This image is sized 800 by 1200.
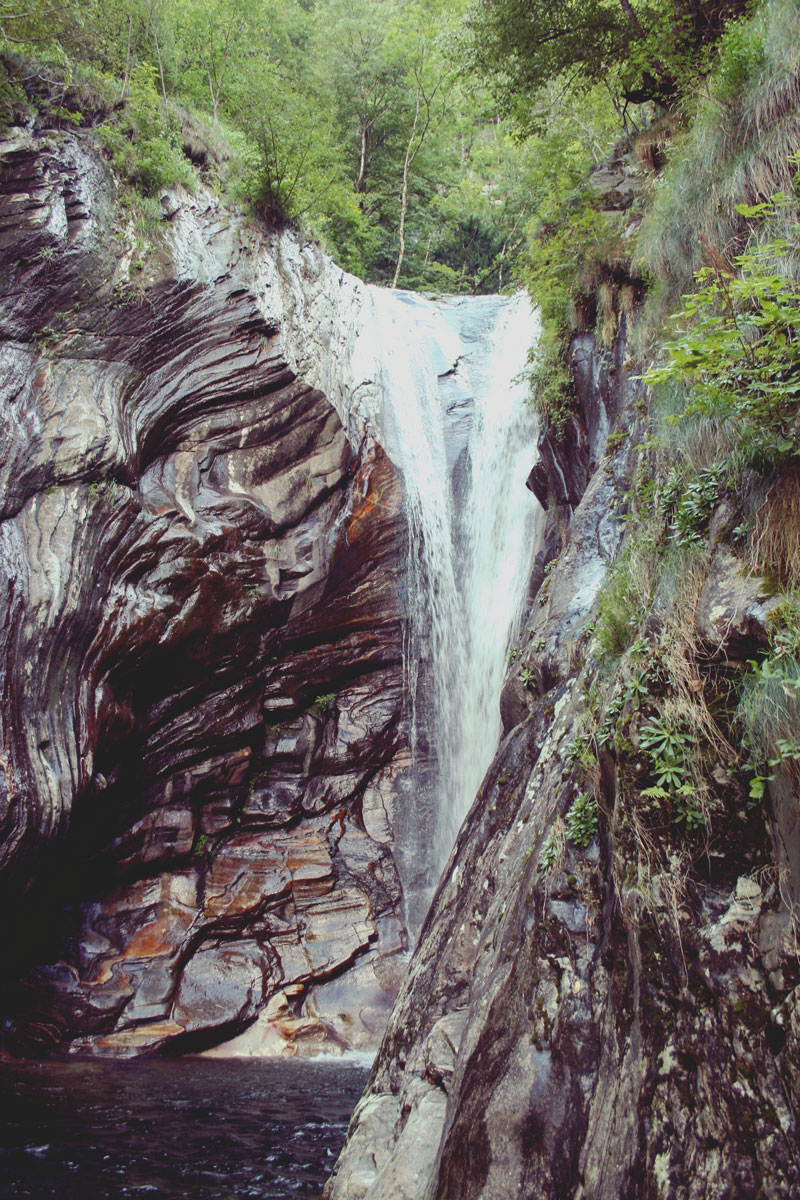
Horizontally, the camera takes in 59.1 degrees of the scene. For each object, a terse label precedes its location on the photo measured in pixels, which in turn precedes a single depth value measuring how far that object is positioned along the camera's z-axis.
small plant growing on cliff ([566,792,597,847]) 3.85
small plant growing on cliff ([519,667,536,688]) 6.42
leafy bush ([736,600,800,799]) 2.70
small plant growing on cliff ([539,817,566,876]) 3.89
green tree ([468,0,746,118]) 8.11
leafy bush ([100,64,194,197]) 10.81
